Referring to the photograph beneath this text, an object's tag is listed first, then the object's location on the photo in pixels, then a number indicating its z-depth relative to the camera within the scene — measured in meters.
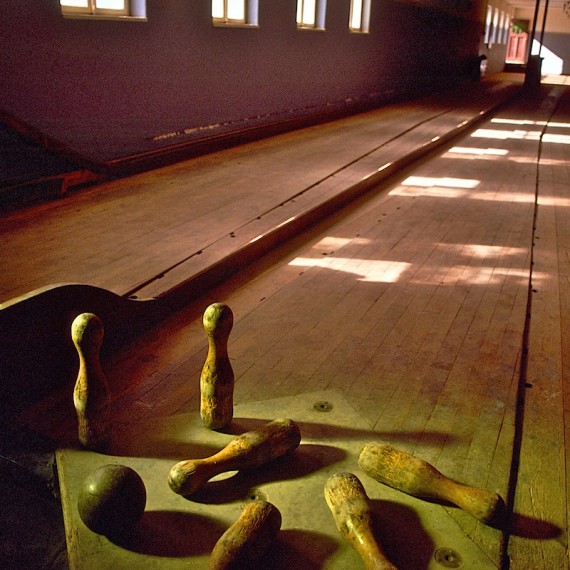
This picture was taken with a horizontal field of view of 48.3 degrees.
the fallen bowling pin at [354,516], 1.14
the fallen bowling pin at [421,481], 1.29
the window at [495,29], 22.14
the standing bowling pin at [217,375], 1.53
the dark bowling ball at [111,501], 1.21
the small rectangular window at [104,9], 4.16
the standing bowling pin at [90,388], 1.46
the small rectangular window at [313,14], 7.79
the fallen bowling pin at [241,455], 1.34
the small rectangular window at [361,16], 9.26
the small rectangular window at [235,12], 5.90
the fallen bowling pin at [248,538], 1.13
